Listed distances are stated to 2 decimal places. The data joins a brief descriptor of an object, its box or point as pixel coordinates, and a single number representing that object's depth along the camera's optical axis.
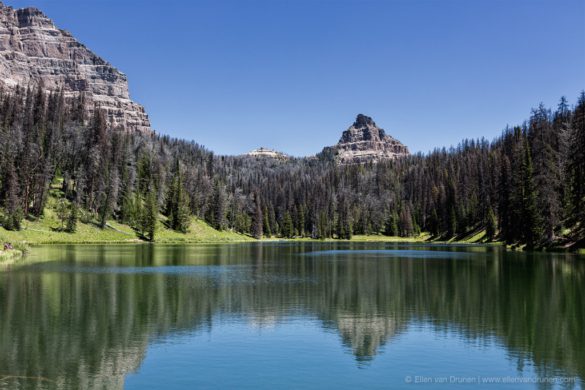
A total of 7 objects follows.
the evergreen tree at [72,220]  129.38
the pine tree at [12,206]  110.69
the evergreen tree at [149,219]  149.75
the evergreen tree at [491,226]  152.12
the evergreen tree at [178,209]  175.50
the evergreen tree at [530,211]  101.00
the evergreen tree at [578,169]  95.19
